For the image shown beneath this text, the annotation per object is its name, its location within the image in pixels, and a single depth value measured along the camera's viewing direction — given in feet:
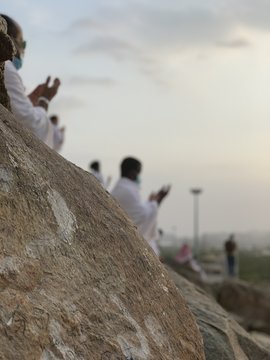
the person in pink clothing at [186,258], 67.93
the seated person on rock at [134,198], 25.07
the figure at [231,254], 77.97
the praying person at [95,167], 34.30
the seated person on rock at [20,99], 17.15
